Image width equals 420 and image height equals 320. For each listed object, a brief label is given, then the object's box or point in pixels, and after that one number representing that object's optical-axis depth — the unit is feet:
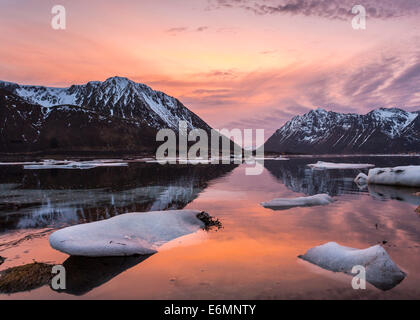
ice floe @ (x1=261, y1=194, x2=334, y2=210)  73.60
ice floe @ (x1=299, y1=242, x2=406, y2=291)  31.32
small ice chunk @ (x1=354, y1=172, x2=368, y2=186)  124.78
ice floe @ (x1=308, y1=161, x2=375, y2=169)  240.44
